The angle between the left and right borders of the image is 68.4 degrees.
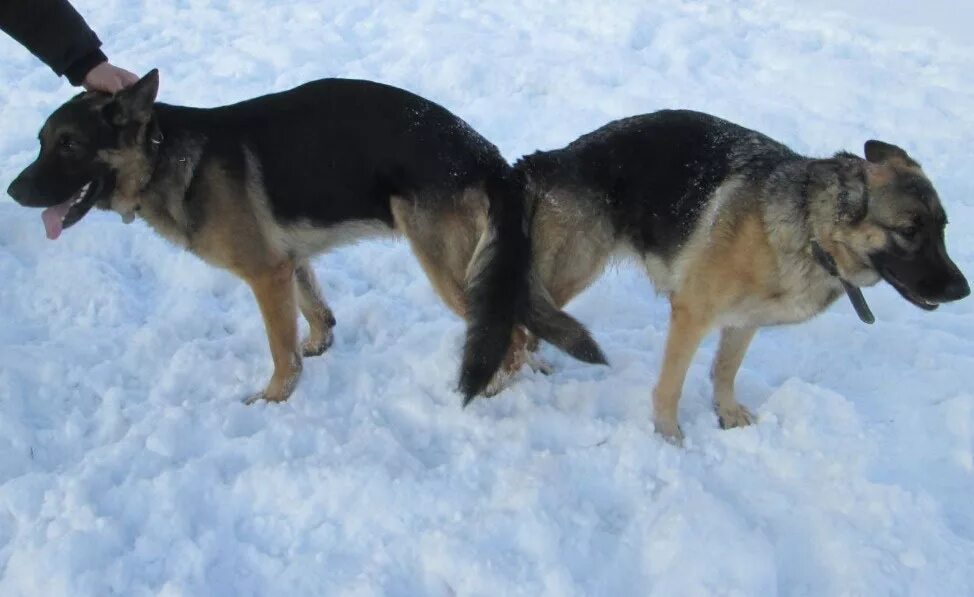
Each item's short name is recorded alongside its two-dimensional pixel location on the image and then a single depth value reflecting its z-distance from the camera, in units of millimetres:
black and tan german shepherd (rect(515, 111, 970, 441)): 2793
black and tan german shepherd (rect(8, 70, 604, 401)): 3148
